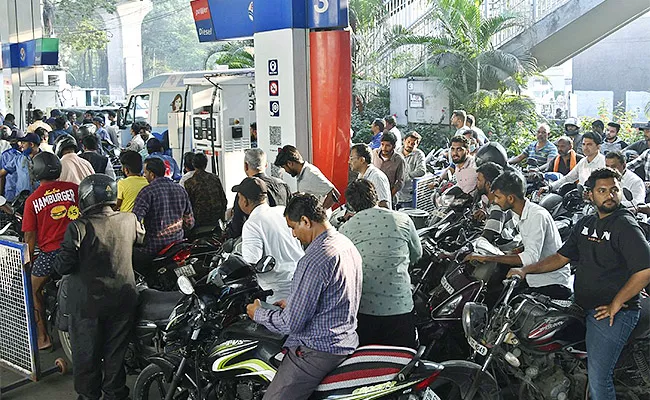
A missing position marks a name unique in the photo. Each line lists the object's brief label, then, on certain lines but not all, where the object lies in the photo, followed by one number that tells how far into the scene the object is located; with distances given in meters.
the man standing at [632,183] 7.36
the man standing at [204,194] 7.68
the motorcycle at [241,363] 4.15
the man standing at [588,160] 8.32
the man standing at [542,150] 10.84
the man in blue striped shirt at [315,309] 3.91
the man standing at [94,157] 9.32
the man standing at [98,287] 5.11
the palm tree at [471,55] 17.30
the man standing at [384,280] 4.74
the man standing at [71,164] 8.28
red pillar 8.77
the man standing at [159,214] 6.64
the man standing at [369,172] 7.51
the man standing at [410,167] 9.90
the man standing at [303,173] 7.48
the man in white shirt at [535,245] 5.06
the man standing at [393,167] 9.08
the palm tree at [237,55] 21.50
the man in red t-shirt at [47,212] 6.21
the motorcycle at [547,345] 4.54
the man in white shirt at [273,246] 5.11
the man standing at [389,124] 12.70
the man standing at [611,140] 11.39
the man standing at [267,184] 6.69
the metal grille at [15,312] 5.96
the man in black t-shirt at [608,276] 4.30
